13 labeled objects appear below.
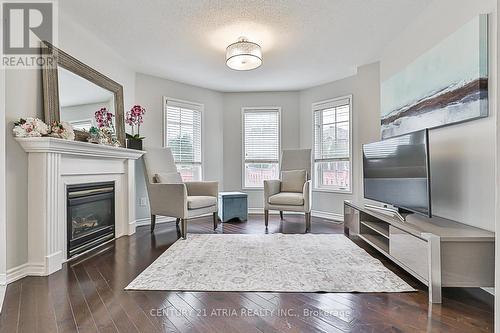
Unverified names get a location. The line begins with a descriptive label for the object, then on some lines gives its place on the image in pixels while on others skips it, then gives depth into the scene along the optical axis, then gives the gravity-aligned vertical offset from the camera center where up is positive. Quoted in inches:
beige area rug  78.9 -34.7
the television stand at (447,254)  67.6 -22.9
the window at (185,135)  183.6 +22.2
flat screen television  82.3 -2.2
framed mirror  97.7 +31.7
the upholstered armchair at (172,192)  134.3 -13.8
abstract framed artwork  76.3 +27.9
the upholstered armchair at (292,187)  152.0 -12.8
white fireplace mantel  89.0 -8.3
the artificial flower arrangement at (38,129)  85.0 +12.6
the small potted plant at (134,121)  145.7 +24.8
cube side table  170.4 -25.3
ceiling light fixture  116.8 +49.0
